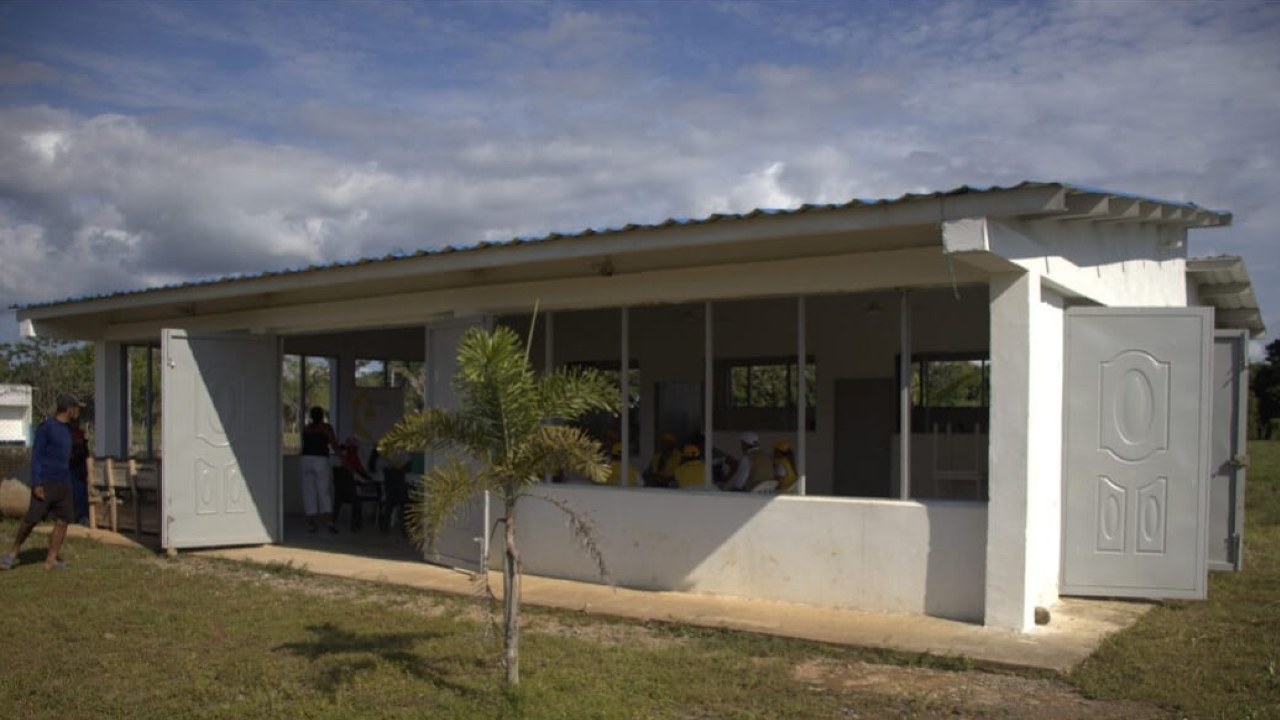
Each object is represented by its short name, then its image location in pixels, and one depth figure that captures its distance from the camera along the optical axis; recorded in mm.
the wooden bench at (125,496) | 12086
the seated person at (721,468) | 10122
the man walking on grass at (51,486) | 9734
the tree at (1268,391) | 35344
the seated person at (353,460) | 13414
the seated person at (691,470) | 9438
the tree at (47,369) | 34969
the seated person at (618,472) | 9430
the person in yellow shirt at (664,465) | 9891
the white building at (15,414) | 27781
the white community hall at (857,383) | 7094
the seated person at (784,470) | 8914
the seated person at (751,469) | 8930
